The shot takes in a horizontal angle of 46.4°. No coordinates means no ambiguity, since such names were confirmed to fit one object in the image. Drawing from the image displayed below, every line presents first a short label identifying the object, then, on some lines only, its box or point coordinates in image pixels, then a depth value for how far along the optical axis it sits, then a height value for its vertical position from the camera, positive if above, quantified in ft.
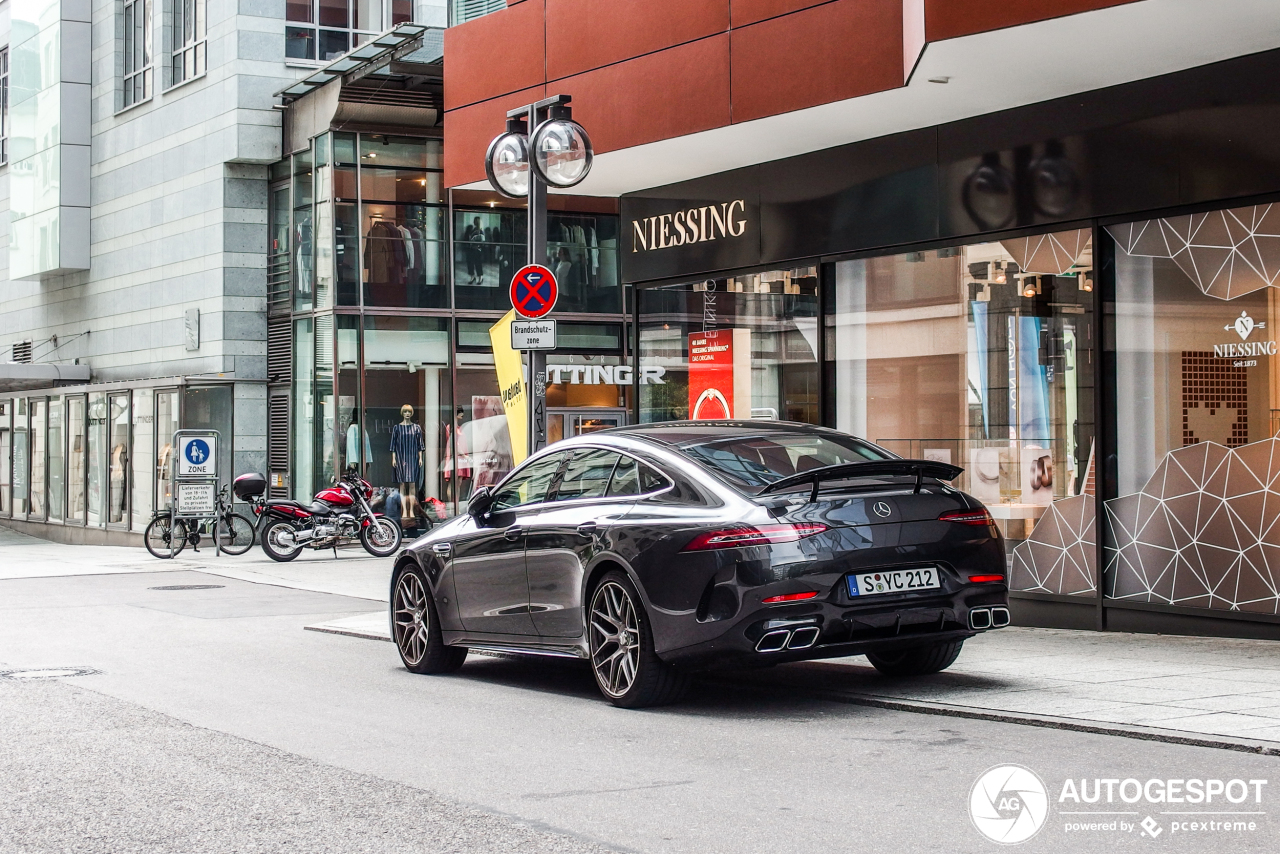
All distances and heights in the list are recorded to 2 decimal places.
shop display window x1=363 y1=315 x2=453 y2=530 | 84.28 +1.58
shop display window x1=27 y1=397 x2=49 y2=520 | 107.45 -0.66
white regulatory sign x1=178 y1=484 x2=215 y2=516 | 76.74 -2.58
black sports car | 23.86 -1.88
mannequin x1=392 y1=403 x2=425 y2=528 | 84.23 -0.81
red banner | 48.57 +2.39
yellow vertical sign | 41.32 +1.73
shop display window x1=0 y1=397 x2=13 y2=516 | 115.34 -0.42
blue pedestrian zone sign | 76.23 -0.38
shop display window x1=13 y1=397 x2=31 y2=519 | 111.34 -0.86
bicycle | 77.36 -4.36
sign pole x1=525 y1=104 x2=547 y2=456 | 39.93 +2.56
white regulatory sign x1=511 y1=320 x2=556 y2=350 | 39.11 +2.96
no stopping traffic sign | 39.42 +4.14
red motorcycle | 74.08 -3.80
